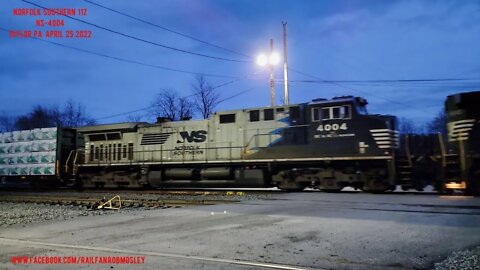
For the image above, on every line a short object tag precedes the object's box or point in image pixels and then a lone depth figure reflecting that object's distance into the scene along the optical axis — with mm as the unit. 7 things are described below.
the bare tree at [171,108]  53075
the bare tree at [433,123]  47375
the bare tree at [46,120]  72812
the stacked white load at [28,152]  23562
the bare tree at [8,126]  84656
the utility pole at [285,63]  25909
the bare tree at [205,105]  48631
